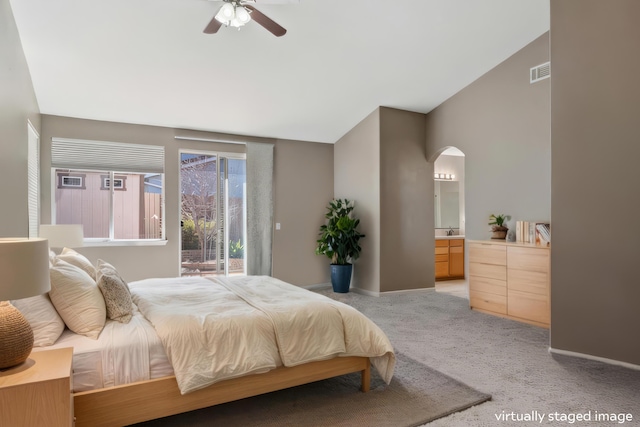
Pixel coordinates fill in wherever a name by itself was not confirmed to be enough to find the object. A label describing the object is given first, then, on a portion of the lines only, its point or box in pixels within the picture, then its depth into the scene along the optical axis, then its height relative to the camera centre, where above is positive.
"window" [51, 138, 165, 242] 4.91 +0.42
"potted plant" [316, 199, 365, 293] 5.82 -0.42
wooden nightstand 1.39 -0.68
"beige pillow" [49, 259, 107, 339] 2.07 -0.48
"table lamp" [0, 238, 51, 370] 1.38 -0.25
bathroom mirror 7.68 +0.28
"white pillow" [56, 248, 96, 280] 2.63 -0.30
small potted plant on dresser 4.73 -0.13
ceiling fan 2.71 +1.52
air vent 4.36 +1.72
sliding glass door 5.70 +0.09
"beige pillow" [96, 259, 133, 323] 2.28 -0.49
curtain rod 5.56 +1.22
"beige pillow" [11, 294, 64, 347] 1.94 -0.53
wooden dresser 4.03 -0.73
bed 1.92 -0.77
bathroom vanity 6.97 -0.77
